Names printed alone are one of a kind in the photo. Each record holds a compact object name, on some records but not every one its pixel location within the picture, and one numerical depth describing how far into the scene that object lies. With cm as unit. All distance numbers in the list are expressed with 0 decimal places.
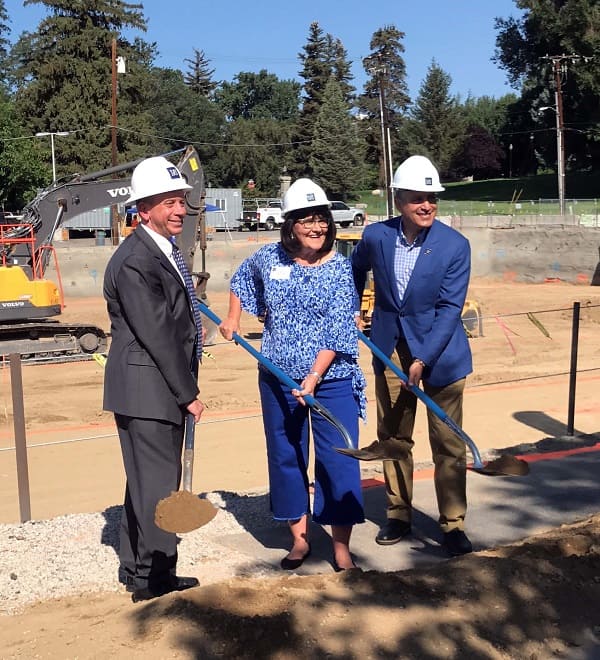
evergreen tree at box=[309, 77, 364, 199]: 7169
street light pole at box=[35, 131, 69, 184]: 5276
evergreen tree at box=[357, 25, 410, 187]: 8281
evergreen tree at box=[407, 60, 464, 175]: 8025
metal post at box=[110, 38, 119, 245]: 3868
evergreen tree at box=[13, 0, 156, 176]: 5809
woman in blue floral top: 466
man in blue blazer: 489
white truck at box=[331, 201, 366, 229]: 4709
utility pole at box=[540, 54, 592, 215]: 4513
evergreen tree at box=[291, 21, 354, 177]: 7719
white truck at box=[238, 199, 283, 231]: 4794
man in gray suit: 405
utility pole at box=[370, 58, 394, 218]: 5074
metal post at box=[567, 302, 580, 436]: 794
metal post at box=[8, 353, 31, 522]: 580
